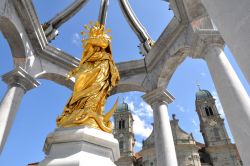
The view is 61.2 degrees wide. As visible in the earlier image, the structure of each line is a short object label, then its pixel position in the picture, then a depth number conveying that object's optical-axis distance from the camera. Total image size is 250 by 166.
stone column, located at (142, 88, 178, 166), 8.16
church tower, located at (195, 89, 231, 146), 44.98
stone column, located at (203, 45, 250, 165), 4.58
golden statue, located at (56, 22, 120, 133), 4.34
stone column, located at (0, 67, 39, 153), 7.90
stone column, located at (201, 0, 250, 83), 2.16
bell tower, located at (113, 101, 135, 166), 42.36
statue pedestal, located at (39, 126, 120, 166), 3.35
